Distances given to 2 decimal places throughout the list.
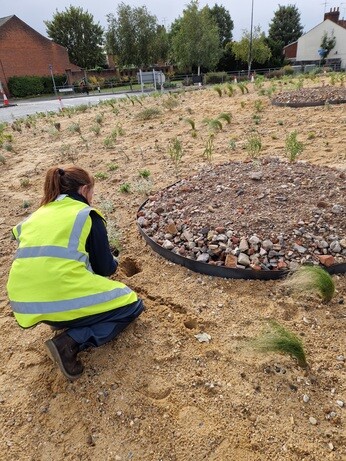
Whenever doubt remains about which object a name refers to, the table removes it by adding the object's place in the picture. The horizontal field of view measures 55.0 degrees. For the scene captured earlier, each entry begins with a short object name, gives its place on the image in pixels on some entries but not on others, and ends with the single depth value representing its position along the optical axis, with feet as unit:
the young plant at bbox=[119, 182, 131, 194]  15.08
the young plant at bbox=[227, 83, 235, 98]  36.11
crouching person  6.14
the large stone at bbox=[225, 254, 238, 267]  9.00
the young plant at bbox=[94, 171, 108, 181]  17.35
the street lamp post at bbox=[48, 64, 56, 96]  116.84
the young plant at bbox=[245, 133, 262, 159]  15.96
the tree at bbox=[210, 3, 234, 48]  169.99
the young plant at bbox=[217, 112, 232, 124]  23.41
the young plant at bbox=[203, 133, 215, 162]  16.85
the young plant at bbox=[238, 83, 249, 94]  35.41
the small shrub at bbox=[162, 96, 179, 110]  33.43
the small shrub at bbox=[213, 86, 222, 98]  36.35
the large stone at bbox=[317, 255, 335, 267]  8.74
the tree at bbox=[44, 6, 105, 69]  144.15
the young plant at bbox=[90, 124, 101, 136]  26.71
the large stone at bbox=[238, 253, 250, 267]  8.98
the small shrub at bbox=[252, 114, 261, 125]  23.41
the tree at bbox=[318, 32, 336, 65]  130.21
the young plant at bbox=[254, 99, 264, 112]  26.71
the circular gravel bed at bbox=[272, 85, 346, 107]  25.91
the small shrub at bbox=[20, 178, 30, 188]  17.58
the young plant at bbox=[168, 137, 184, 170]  16.07
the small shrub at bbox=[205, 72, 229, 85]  89.66
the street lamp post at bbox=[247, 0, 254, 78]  106.95
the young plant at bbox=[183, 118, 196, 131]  23.12
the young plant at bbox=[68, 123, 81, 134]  28.05
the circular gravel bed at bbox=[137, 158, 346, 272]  9.12
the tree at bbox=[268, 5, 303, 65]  161.17
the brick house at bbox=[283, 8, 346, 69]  128.88
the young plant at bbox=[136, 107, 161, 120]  30.09
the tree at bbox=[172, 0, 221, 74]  114.52
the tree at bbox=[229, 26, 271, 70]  118.52
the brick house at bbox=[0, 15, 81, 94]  111.65
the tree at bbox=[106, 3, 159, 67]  125.70
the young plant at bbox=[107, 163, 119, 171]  18.45
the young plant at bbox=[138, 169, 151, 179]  16.43
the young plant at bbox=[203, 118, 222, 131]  22.31
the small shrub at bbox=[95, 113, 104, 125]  31.19
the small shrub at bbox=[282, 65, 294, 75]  80.83
